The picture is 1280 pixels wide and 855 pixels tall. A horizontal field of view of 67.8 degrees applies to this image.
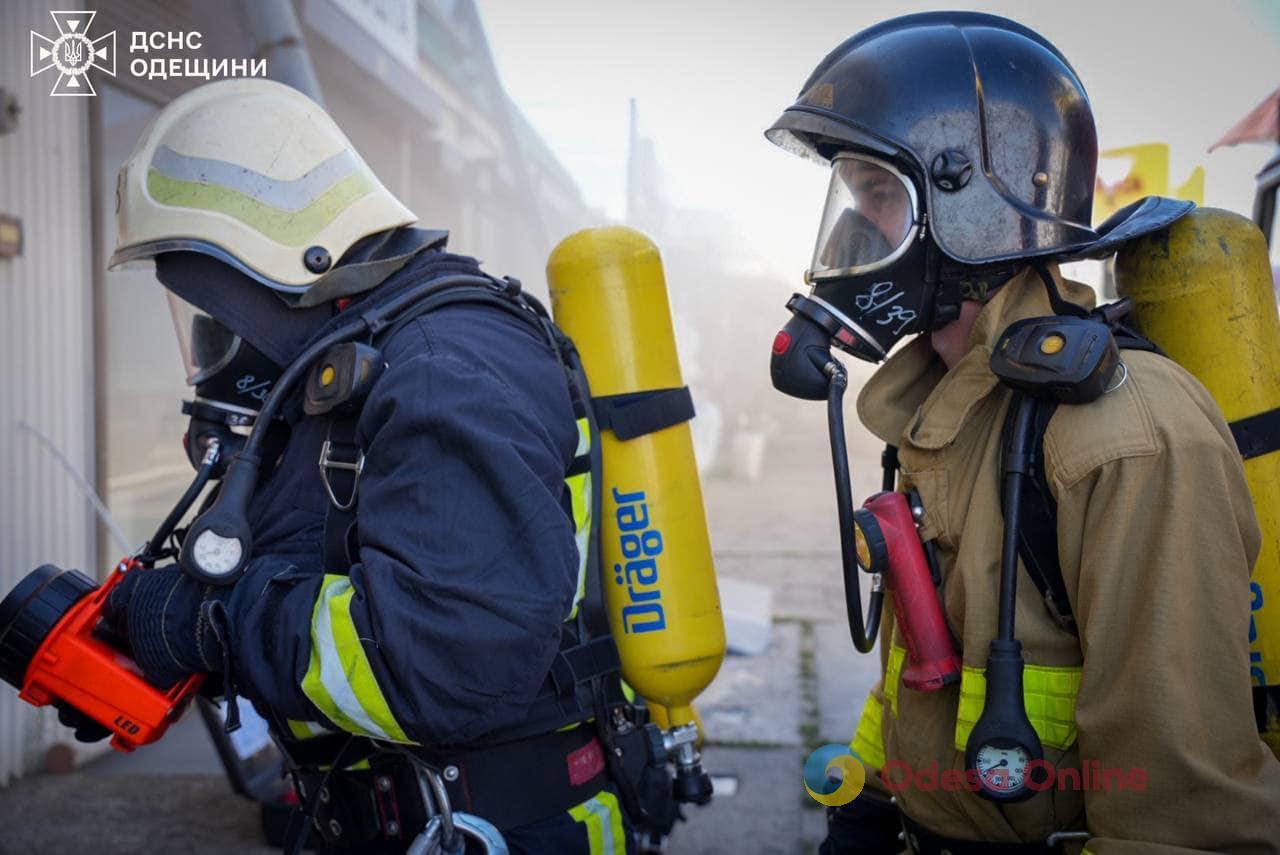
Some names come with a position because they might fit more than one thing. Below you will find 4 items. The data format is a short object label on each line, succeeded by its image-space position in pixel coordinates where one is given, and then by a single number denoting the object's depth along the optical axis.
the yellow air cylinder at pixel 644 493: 2.04
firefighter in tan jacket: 1.29
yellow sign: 5.12
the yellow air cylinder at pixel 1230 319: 1.64
